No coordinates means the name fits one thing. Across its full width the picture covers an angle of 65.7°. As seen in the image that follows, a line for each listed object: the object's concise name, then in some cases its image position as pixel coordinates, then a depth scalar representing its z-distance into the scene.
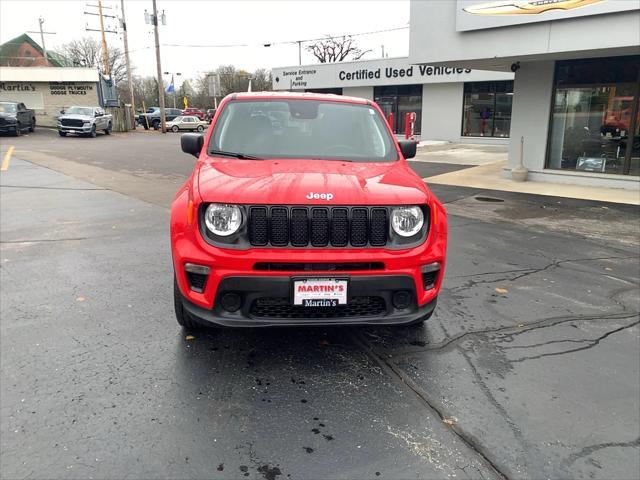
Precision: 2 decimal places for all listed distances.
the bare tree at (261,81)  68.50
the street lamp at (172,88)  51.47
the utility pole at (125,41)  39.31
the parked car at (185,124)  41.37
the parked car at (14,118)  28.28
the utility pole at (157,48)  36.53
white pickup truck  29.31
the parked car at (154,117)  42.78
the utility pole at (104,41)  40.22
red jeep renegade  3.10
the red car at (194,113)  48.05
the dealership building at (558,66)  10.45
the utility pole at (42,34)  62.38
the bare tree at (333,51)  68.54
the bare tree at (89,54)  70.69
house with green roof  60.13
